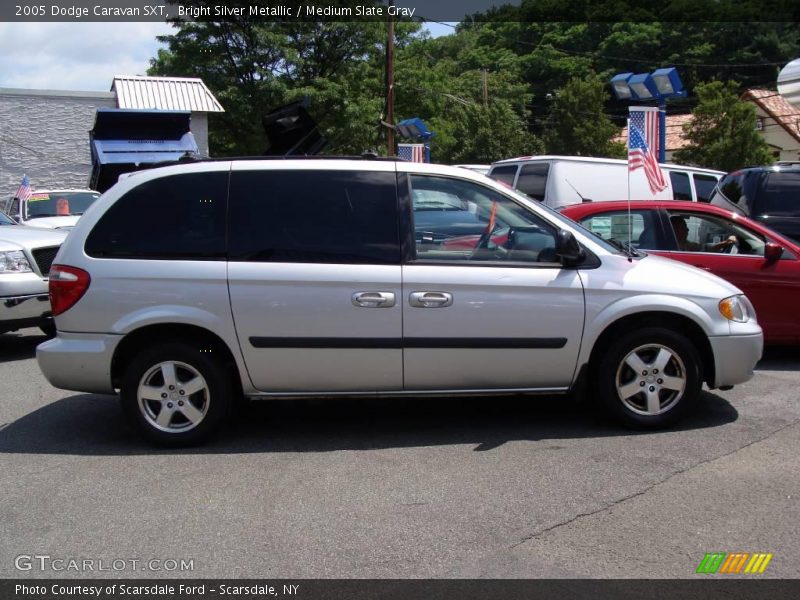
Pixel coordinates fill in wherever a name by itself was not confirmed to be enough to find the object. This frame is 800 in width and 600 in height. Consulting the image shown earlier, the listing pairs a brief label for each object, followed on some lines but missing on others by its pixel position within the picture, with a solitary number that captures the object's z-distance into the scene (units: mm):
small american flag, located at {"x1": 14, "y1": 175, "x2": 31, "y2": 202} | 13815
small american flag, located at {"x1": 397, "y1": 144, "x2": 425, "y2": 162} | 25809
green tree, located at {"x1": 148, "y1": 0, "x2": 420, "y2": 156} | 30531
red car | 7520
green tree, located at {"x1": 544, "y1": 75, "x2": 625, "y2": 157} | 38031
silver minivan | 5285
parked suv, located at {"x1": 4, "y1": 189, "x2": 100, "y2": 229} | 13484
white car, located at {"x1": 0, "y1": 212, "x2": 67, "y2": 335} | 8195
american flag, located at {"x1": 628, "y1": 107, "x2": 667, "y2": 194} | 8359
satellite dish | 15227
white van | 12031
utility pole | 25547
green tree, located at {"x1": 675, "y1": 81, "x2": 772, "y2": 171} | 32469
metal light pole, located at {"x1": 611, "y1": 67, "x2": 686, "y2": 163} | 21062
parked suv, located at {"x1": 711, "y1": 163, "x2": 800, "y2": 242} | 9352
